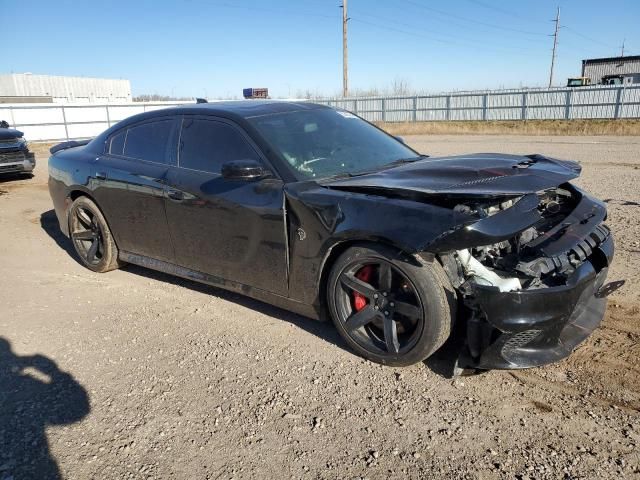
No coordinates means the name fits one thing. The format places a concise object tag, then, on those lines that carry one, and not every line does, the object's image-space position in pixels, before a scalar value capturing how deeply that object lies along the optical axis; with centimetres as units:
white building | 4553
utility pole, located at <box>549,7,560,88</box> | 5761
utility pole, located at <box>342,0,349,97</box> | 3216
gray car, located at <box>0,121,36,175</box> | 1107
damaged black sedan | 267
